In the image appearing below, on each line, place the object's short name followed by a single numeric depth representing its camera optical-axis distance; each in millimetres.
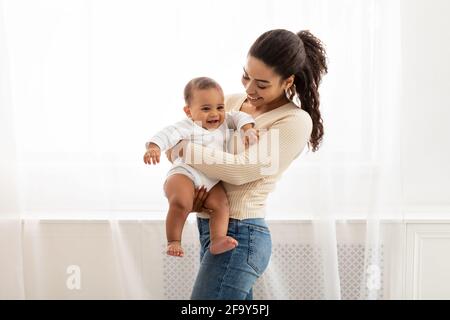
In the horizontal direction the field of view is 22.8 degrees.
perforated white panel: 4527
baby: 3380
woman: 3365
